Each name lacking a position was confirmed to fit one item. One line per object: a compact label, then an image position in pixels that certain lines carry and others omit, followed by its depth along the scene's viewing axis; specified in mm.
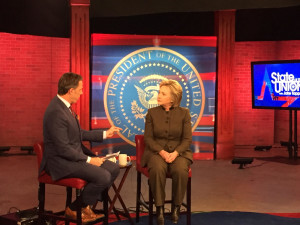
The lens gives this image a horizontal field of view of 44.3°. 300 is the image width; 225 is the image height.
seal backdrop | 5840
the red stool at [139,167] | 3347
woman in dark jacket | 3185
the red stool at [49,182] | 2775
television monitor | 5907
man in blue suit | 2771
